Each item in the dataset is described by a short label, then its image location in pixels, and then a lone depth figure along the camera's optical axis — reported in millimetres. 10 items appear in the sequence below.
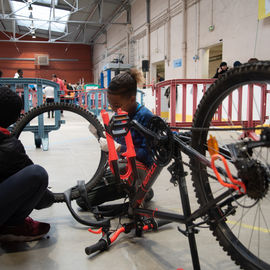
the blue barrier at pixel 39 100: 3944
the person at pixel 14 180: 1323
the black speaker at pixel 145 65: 13023
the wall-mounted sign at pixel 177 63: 10336
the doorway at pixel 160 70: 13512
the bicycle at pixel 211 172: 939
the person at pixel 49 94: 9454
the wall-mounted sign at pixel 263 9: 5937
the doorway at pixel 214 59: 12711
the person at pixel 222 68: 6714
